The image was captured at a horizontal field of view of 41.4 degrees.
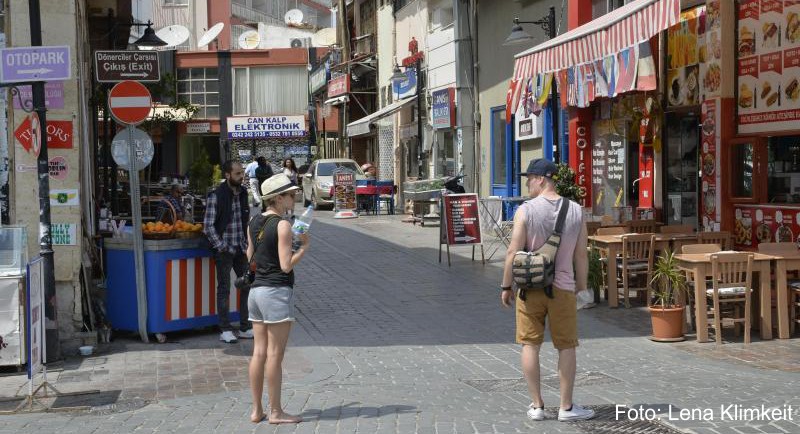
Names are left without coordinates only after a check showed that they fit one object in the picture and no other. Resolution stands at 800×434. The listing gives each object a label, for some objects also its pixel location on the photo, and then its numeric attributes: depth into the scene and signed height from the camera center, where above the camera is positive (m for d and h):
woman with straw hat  7.12 -0.76
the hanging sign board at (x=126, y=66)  10.93 +1.29
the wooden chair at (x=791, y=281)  10.25 -1.03
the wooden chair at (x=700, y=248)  10.56 -0.71
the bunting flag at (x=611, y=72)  16.39 +1.67
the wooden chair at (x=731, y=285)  10.03 -1.04
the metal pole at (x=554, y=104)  19.23 +1.40
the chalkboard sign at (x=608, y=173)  17.80 +0.12
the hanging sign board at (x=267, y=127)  50.66 +2.93
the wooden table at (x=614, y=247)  12.48 -0.81
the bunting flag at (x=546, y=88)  18.88 +1.66
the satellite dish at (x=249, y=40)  53.03 +7.43
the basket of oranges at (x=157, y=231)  10.65 -0.42
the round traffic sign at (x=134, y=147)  10.71 +0.45
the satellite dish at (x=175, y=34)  30.34 +4.51
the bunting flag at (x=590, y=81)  17.31 +1.63
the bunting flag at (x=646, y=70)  15.51 +1.61
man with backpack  6.99 -0.66
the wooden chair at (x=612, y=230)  13.19 -0.64
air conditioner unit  55.78 +7.64
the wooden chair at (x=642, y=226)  14.47 -0.65
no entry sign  10.47 +0.88
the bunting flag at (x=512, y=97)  18.83 +1.53
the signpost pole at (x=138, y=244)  10.40 -0.53
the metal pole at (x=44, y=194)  9.37 -0.01
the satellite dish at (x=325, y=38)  55.31 +7.87
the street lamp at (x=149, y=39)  20.54 +2.95
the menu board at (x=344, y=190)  29.92 -0.12
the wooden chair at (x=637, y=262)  12.43 -0.98
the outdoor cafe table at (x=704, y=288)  10.13 -1.07
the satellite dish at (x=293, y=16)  60.94 +9.84
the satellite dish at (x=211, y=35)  42.66 +6.29
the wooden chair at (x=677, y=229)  13.12 -0.64
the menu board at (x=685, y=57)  14.75 +1.73
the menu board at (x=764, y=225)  12.74 -0.62
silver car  34.34 +0.27
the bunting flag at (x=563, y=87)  18.66 +1.67
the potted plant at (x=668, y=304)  10.20 -1.24
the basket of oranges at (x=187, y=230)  10.73 -0.42
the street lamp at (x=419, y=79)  28.89 +3.17
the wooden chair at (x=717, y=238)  12.23 -0.71
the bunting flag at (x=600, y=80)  16.75 +1.59
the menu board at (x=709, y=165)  14.23 +0.17
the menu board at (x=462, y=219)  16.94 -0.58
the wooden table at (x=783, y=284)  10.14 -1.04
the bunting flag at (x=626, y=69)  15.80 +1.66
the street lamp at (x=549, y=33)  19.11 +2.69
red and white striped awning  11.95 +1.83
